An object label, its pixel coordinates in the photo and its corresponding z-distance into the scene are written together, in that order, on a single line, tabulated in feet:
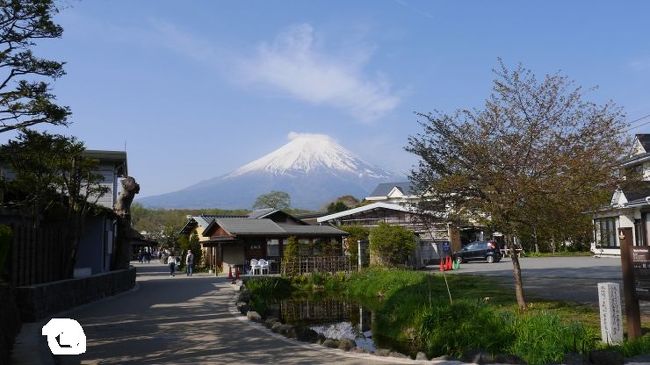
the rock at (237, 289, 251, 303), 55.78
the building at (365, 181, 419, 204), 246.39
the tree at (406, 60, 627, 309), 38.65
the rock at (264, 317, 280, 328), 38.75
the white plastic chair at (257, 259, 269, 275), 106.23
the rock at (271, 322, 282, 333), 36.21
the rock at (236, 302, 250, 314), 47.51
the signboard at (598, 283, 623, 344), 29.84
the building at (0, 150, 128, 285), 47.32
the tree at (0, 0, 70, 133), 36.73
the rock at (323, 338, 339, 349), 30.81
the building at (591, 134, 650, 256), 94.84
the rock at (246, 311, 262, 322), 42.09
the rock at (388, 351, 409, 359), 28.37
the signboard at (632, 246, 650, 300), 30.32
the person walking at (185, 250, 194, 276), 114.52
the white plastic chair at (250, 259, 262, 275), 106.93
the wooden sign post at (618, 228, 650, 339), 30.71
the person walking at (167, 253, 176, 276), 110.52
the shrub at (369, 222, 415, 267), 100.53
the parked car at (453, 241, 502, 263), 127.13
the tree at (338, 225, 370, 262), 106.24
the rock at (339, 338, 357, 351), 30.09
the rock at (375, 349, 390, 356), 29.06
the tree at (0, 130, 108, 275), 42.83
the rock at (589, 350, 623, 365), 24.72
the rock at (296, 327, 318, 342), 32.97
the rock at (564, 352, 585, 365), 25.47
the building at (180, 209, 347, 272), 114.83
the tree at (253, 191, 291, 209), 268.62
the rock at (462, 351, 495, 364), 26.11
